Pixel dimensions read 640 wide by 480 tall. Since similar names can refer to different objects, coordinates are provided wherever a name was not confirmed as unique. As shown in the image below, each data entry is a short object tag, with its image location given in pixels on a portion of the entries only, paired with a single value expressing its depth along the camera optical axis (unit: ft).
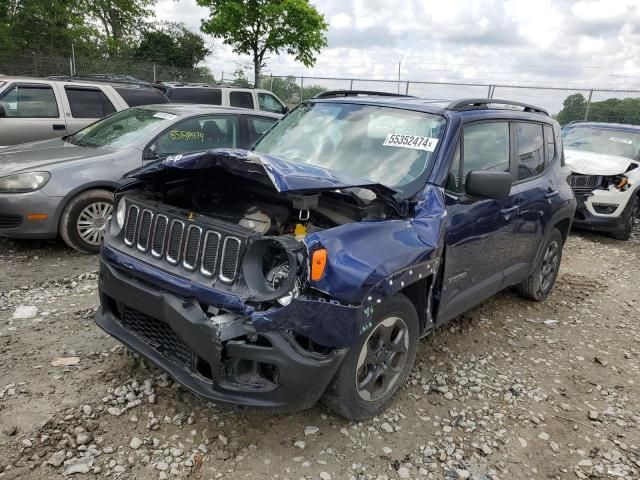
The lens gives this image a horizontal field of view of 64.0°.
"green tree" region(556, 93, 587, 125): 54.08
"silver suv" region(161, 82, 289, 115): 36.65
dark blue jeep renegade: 7.85
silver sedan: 16.31
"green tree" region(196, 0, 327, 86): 65.67
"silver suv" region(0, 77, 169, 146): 26.03
